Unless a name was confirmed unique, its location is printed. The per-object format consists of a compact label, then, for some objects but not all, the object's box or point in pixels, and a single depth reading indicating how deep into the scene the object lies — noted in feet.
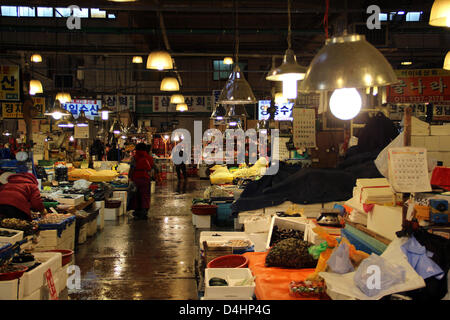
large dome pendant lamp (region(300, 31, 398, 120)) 7.71
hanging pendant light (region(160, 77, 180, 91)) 29.76
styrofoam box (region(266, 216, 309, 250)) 16.75
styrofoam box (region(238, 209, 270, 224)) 22.06
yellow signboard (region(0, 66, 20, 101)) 30.09
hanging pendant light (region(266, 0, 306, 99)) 12.58
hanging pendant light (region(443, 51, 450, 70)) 22.03
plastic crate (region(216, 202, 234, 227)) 27.76
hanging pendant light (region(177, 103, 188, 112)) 53.98
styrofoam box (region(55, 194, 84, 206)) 28.04
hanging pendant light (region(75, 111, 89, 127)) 44.48
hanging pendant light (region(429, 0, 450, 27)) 13.82
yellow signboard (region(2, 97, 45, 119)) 35.81
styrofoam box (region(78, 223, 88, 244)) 28.30
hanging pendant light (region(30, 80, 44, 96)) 40.27
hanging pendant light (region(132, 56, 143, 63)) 46.60
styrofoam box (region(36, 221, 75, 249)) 21.39
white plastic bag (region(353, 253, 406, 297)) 9.01
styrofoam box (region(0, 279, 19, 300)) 13.19
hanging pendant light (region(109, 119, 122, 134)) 51.57
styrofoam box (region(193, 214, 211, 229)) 28.63
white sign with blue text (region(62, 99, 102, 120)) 65.16
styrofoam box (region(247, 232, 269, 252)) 17.40
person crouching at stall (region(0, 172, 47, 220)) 19.77
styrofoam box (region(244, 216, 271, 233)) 20.81
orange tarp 11.41
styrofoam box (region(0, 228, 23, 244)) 16.16
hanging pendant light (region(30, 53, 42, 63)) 44.49
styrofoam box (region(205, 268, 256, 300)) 11.62
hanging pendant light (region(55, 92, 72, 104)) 45.42
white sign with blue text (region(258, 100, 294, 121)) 43.38
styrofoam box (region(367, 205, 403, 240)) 11.24
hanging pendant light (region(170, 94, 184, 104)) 44.78
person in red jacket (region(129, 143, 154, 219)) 38.17
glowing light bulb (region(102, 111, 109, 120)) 54.65
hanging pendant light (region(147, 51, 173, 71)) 22.49
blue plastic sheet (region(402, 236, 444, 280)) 8.77
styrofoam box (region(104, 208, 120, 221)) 37.47
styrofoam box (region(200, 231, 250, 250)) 18.87
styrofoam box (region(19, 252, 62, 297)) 14.05
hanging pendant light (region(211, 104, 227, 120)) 32.55
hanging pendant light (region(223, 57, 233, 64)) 44.86
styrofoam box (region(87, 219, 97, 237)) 30.40
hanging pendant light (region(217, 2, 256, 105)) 18.48
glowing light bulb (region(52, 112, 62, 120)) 36.57
